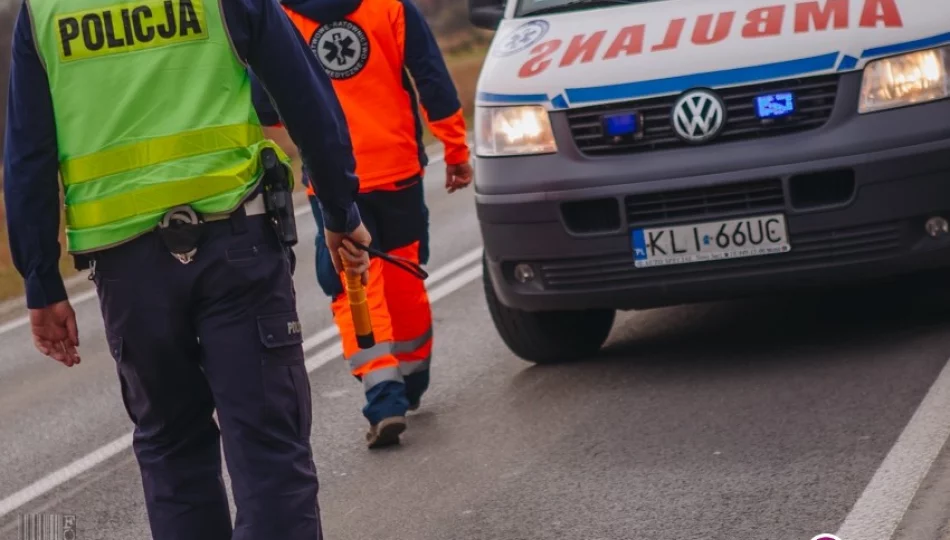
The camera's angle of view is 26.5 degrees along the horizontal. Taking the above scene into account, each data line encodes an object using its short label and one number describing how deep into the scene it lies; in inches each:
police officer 167.2
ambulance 272.5
